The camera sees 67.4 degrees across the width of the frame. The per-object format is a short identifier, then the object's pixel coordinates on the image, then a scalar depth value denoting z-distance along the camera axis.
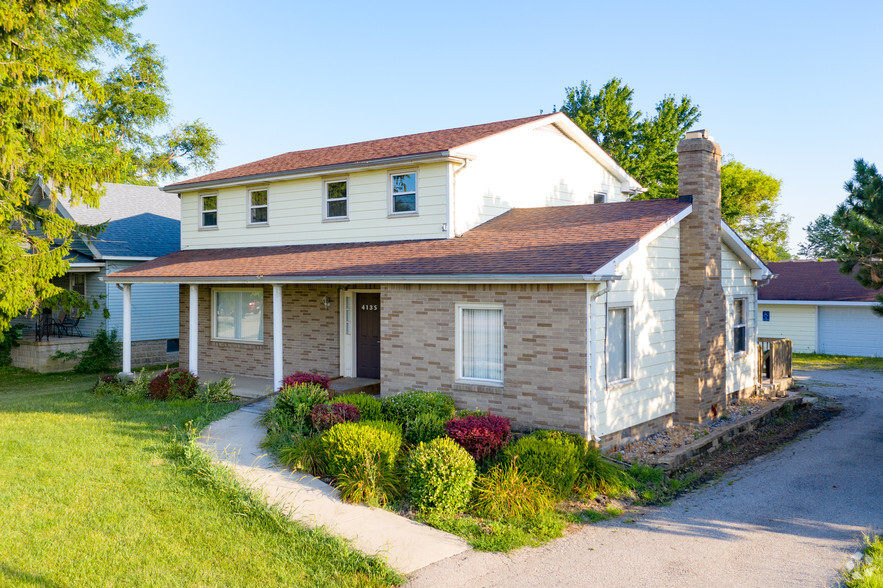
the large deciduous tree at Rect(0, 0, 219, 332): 14.23
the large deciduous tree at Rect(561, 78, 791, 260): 35.00
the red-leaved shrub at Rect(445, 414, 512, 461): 9.90
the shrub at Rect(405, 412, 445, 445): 10.69
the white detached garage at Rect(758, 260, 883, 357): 27.03
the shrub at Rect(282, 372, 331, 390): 13.70
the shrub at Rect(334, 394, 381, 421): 11.72
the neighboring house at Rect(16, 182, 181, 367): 22.84
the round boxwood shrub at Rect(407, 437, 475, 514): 8.47
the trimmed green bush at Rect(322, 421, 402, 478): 9.27
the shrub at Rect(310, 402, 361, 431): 11.01
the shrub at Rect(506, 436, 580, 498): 9.18
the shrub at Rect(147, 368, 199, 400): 15.41
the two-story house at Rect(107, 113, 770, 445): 11.29
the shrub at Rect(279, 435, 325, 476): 9.90
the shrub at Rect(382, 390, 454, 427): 11.51
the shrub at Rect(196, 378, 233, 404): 15.15
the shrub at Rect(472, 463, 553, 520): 8.48
